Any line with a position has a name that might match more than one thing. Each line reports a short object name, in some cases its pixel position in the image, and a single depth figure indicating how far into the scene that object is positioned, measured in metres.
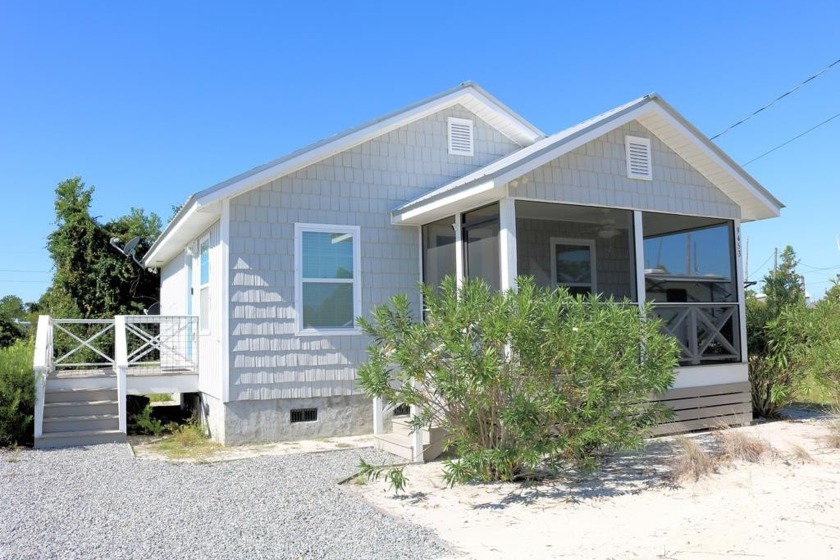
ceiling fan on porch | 10.55
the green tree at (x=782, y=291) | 10.35
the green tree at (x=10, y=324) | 18.95
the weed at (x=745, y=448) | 7.02
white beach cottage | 8.72
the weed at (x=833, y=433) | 7.76
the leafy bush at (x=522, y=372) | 5.86
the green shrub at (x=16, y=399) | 8.38
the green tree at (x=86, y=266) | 17.61
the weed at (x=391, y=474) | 5.75
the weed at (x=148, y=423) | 9.75
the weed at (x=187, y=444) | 8.23
